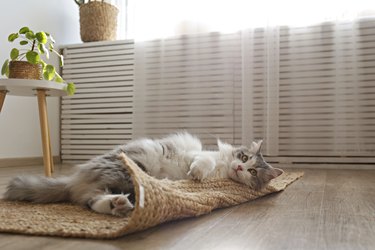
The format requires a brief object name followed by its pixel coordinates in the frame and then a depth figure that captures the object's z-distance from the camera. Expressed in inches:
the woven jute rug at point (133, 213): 33.5
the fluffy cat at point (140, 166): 44.4
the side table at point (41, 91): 77.4
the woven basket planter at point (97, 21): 136.0
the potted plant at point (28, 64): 80.9
